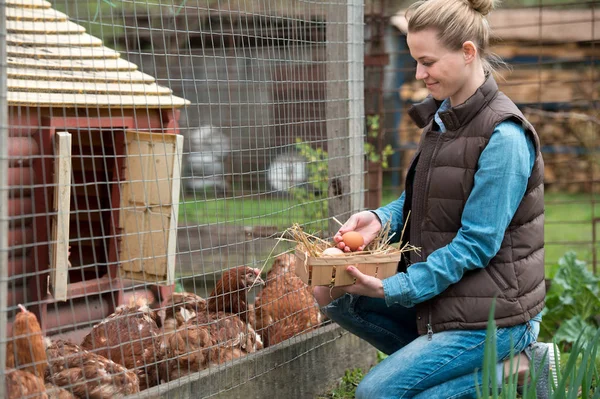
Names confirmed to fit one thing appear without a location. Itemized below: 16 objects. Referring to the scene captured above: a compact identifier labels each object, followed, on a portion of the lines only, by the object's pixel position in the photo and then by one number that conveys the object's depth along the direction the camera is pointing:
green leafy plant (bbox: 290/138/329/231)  4.84
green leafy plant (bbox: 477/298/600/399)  2.32
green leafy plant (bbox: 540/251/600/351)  5.64
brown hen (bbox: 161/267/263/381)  3.88
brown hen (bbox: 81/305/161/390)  3.75
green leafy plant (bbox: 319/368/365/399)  4.56
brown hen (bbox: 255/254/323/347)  4.42
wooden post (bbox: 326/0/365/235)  4.77
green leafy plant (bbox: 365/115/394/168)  6.49
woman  3.17
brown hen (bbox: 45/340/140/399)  3.39
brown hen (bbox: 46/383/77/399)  3.34
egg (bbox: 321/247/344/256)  3.26
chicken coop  4.26
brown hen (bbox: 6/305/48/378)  3.18
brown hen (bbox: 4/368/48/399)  2.97
